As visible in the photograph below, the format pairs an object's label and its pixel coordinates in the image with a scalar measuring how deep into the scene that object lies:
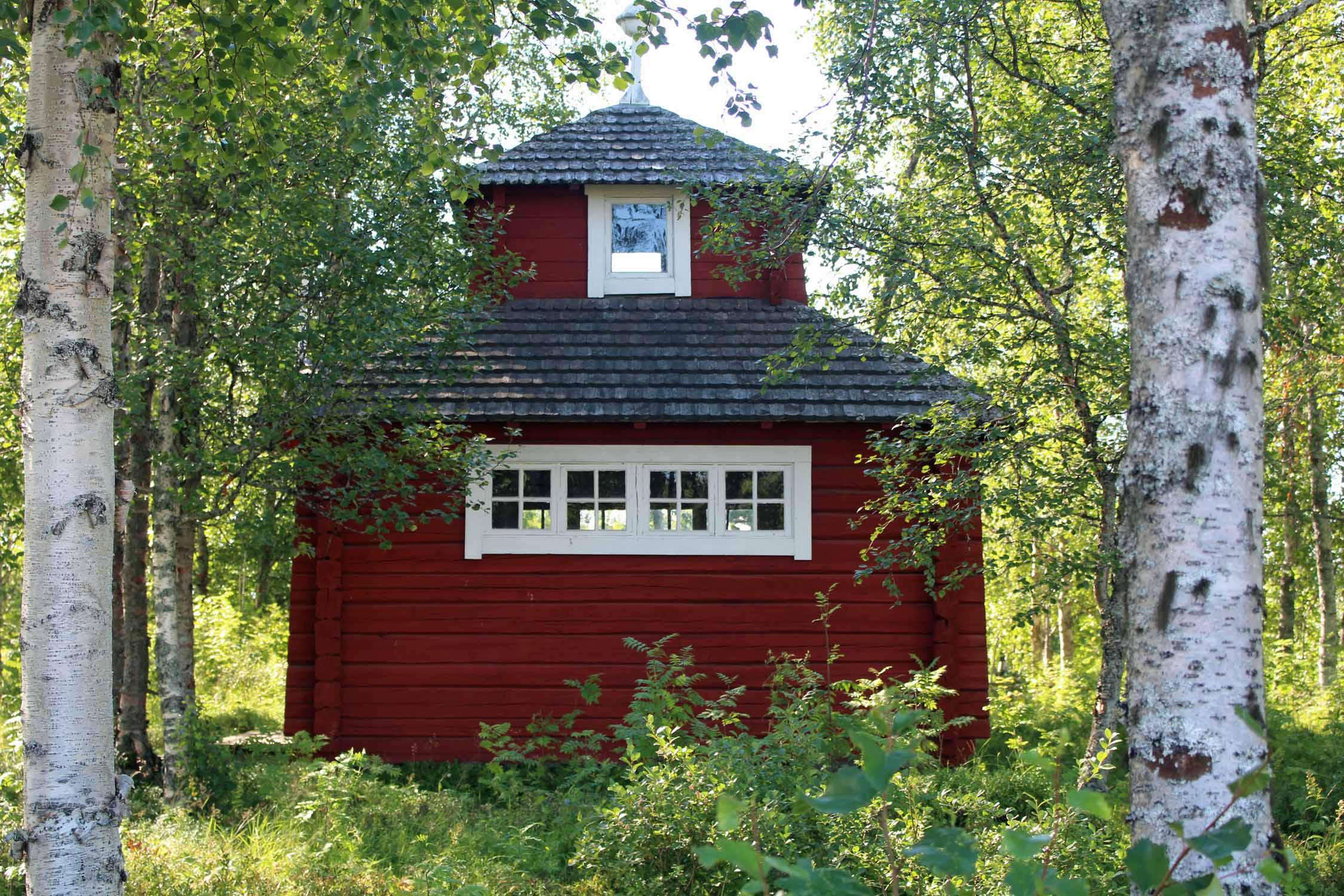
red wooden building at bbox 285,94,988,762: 8.52
